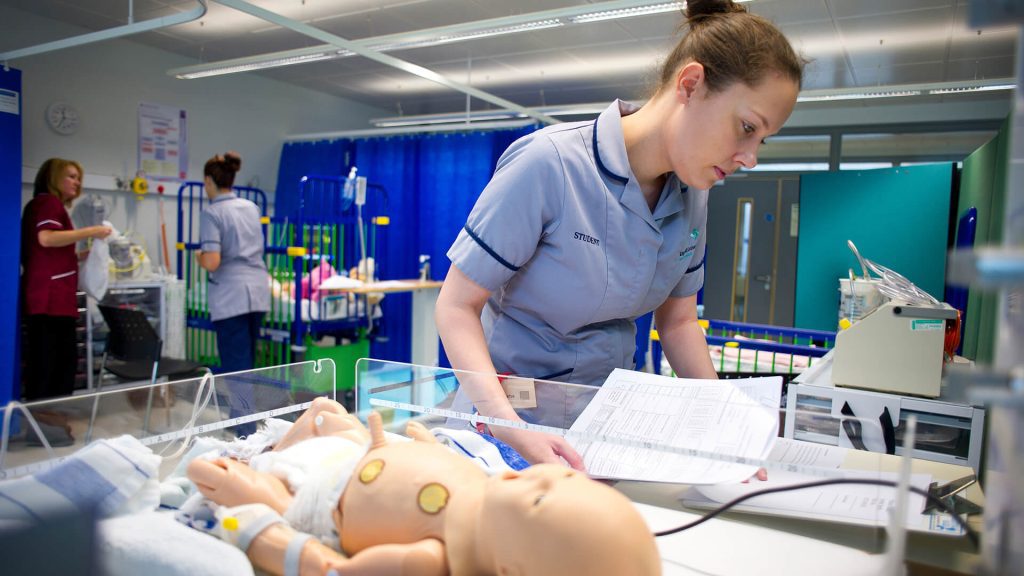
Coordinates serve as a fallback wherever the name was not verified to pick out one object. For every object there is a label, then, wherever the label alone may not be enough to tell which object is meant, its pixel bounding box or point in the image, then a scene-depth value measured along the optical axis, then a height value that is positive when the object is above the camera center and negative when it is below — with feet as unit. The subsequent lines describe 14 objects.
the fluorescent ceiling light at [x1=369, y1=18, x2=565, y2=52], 13.92 +4.33
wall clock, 19.08 +2.99
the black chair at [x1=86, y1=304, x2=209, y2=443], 12.14 -2.21
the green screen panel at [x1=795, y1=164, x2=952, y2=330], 16.81 +0.64
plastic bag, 14.84 -1.02
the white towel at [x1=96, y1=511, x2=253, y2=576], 2.43 -1.18
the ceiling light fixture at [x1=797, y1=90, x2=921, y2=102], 18.37 +4.32
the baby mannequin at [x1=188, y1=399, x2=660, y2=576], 1.99 -0.92
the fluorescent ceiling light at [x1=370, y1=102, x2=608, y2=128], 21.82 +4.42
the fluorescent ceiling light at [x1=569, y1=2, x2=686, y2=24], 12.77 +4.47
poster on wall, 21.61 +2.74
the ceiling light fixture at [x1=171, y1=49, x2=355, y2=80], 16.87 +4.48
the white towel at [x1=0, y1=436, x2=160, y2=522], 2.37 -0.97
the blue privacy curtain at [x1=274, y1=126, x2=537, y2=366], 22.44 +1.55
